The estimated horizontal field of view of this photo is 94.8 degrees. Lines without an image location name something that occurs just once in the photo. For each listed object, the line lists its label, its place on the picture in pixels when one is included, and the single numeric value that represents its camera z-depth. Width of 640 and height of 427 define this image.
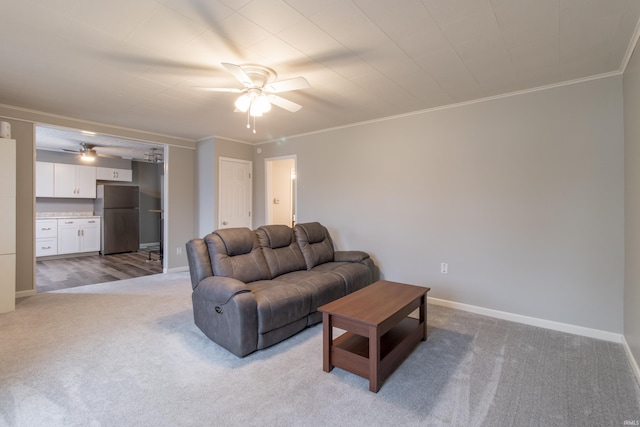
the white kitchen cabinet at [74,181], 6.68
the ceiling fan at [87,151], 6.19
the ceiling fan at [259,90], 2.49
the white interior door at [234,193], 5.36
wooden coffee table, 2.03
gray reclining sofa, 2.47
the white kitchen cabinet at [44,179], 6.44
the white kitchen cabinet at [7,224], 3.34
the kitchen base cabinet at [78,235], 6.66
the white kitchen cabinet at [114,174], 7.27
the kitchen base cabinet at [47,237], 6.36
